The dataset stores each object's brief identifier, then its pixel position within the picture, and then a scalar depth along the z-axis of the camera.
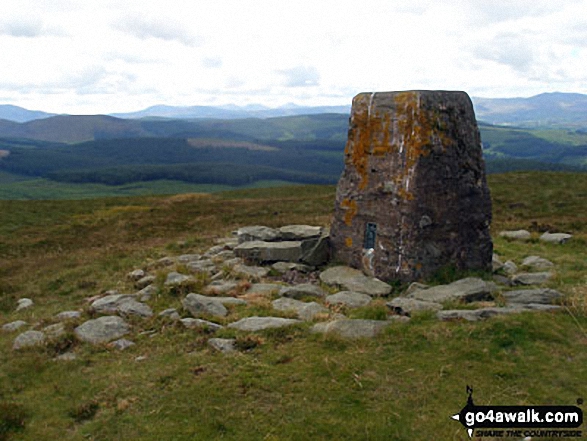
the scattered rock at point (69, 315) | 12.23
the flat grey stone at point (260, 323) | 10.08
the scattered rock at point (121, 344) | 10.09
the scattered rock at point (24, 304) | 15.10
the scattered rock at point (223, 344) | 9.21
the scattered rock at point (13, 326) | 12.41
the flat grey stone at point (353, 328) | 9.32
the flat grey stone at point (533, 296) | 10.71
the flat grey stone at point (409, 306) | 10.43
